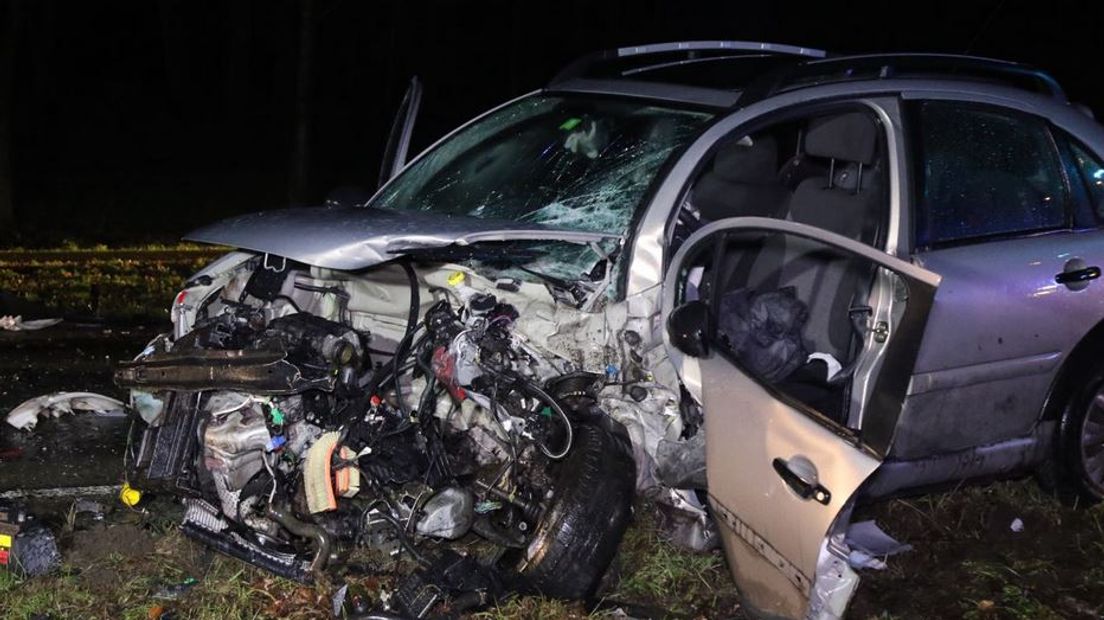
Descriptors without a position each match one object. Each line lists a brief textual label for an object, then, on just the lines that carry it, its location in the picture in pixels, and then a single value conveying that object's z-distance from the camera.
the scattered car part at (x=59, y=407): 6.12
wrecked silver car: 4.16
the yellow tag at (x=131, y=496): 4.75
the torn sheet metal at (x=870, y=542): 4.08
